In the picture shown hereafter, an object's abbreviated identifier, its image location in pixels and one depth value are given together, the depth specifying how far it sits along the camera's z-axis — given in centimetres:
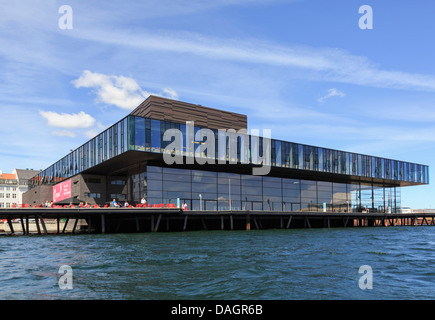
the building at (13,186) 12575
